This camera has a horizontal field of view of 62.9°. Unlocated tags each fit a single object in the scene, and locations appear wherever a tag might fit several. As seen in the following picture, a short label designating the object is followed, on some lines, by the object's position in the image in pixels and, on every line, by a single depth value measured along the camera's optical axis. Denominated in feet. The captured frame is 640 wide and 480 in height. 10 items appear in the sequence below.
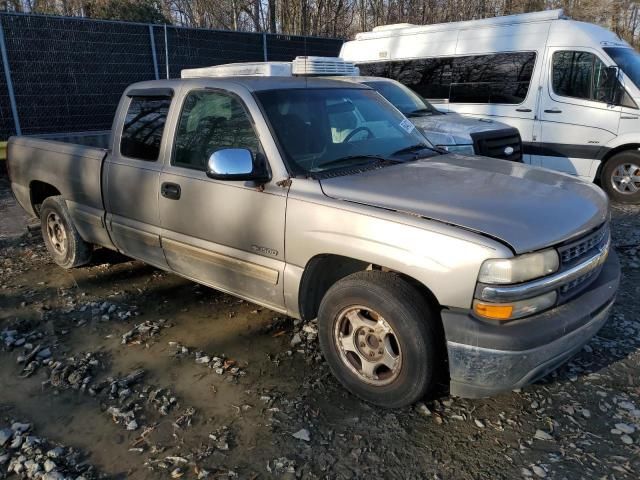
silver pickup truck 8.58
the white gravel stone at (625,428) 9.34
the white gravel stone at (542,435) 9.22
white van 24.75
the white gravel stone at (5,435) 9.29
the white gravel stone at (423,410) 9.92
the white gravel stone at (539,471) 8.41
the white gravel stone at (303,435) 9.31
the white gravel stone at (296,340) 12.49
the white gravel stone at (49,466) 8.57
